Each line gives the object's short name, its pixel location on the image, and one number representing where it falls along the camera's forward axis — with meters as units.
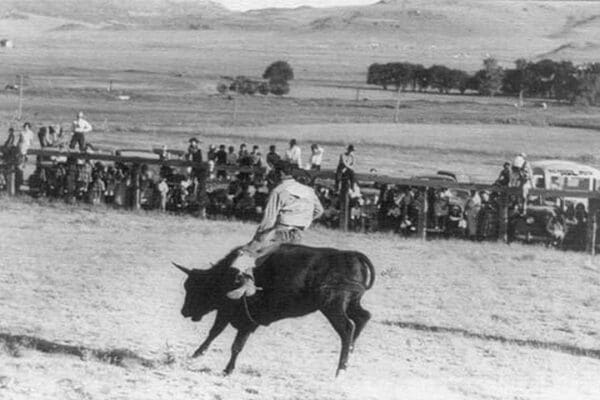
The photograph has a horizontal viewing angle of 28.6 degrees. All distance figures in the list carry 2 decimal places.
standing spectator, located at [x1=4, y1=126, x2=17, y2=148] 22.42
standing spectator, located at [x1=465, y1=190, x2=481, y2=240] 18.27
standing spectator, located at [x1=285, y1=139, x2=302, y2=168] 21.09
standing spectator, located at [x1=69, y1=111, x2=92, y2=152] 23.78
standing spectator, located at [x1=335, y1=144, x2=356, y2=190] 18.66
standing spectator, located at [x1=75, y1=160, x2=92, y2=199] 21.20
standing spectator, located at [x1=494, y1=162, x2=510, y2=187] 18.67
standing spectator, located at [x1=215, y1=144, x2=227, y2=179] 22.77
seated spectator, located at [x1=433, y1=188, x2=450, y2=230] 18.75
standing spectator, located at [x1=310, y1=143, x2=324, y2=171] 22.45
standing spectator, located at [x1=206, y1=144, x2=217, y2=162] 23.25
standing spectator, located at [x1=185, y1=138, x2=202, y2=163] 22.23
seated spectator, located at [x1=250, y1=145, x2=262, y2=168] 21.12
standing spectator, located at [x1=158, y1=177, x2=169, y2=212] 20.25
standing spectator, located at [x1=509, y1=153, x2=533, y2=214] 17.62
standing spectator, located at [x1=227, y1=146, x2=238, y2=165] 23.16
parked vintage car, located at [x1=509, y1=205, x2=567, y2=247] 18.02
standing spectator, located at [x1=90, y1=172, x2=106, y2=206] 20.94
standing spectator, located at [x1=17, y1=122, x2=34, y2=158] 21.89
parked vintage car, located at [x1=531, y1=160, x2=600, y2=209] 20.64
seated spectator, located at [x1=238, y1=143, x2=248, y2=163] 22.63
